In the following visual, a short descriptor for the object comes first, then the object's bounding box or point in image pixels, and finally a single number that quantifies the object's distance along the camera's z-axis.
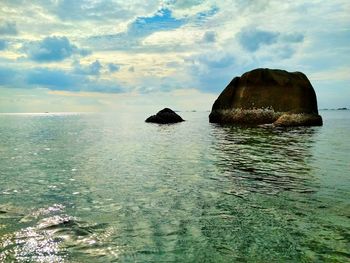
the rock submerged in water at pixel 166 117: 60.44
